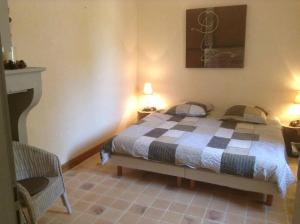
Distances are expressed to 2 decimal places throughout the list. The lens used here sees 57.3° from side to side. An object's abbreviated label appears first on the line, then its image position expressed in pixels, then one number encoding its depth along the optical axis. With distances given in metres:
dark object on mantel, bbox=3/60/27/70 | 2.08
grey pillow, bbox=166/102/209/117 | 3.94
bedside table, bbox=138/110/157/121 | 4.48
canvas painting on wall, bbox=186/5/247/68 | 3.96
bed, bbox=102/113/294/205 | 2.43
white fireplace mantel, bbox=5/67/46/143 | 2.23
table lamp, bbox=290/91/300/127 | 3.67
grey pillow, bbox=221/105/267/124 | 3.59
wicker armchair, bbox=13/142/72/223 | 2.19
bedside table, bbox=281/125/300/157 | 3.64
